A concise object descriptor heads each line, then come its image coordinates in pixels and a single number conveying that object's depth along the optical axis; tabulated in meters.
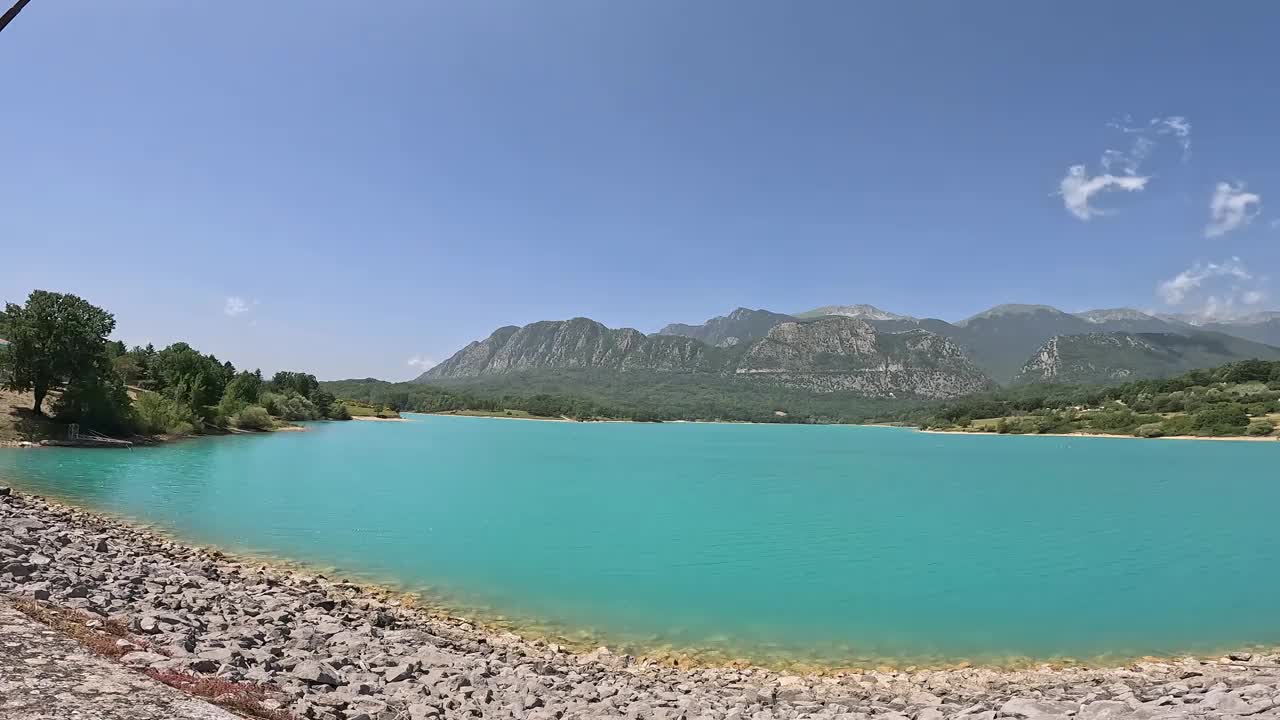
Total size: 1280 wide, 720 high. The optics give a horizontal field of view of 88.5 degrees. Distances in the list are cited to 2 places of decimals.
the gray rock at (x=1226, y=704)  7.99
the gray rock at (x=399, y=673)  9.95
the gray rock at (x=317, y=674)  9.14
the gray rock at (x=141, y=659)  7.17
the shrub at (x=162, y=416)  60.75
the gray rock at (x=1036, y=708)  8.65
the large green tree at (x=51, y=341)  48.06
